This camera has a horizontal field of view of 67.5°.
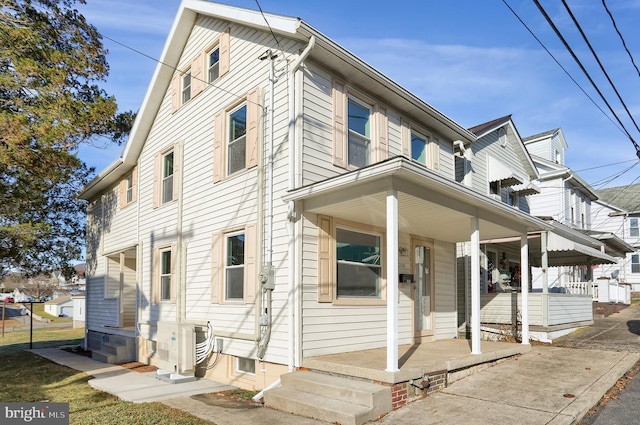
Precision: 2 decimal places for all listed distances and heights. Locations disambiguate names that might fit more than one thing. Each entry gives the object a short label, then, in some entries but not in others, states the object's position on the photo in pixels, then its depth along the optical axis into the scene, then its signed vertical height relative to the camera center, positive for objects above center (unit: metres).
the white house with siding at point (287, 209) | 8.09 +0.85
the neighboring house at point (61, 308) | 51.75 -5.83
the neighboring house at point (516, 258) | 12.42 -0.10
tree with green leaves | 10.95 +3.72
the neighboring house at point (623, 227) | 30.56 +1.80
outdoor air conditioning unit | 9.60 -1.90
